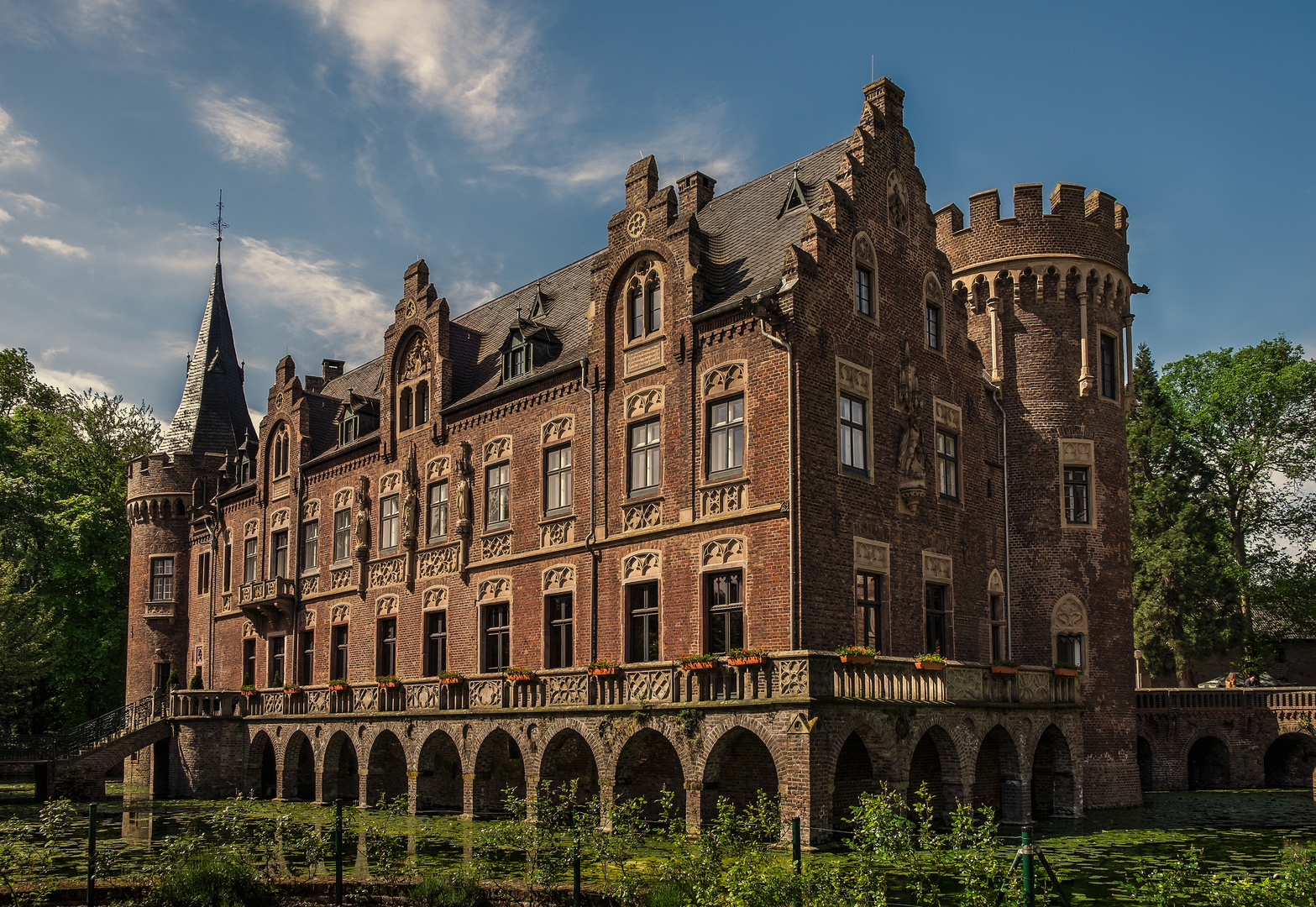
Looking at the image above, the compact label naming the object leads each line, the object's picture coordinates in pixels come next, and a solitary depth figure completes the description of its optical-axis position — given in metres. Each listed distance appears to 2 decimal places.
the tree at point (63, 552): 48.81
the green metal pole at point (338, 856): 13.98
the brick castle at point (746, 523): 21.92
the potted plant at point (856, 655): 19.95
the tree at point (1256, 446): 48.84
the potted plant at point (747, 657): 20.09
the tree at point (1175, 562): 44.91
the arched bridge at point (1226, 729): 39.56
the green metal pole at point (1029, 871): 8.66
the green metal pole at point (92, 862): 13.81
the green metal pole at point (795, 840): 11.49
